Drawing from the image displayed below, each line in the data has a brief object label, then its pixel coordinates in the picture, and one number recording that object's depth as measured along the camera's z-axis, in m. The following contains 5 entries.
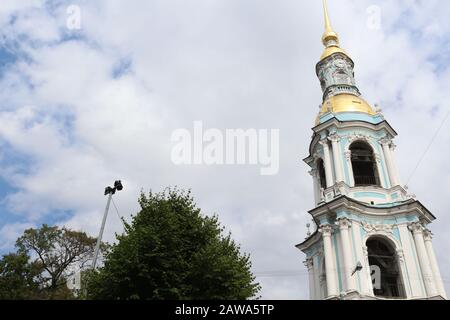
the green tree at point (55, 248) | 32.38
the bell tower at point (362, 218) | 25.33
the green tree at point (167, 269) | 17.06
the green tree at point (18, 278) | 26.53
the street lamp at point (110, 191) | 19.91
